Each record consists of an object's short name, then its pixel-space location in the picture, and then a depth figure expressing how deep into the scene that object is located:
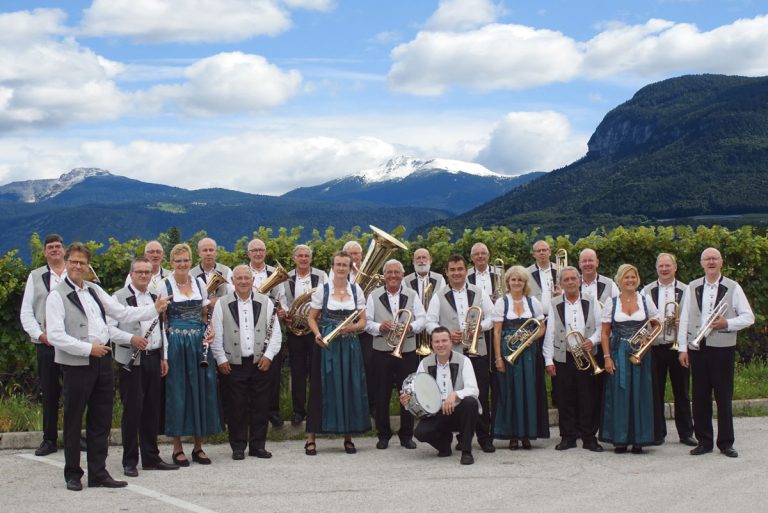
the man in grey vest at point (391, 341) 9.66
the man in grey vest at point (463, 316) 9.44
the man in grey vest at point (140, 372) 8.19
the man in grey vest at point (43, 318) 8.77
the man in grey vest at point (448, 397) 8.90
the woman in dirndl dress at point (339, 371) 9.31
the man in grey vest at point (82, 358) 7.43
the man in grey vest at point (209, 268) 10.06
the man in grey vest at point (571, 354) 9.46
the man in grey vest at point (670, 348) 9.53
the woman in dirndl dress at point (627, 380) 9.10
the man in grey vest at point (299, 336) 10.32
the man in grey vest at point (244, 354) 9.02
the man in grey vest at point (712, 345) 8.90
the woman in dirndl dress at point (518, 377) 9.37
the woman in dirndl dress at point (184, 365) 8.69
